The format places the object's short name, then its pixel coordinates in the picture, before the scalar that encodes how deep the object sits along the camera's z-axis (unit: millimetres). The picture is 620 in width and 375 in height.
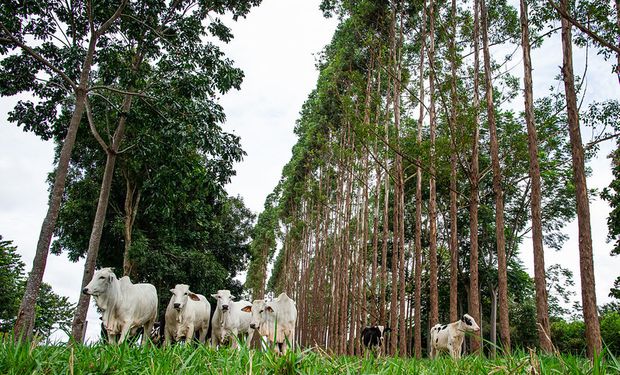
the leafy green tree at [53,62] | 10492
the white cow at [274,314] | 9617
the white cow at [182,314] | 8825
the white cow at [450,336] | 11930
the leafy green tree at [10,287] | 28938
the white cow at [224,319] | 9992
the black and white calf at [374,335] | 17141
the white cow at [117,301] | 8391
